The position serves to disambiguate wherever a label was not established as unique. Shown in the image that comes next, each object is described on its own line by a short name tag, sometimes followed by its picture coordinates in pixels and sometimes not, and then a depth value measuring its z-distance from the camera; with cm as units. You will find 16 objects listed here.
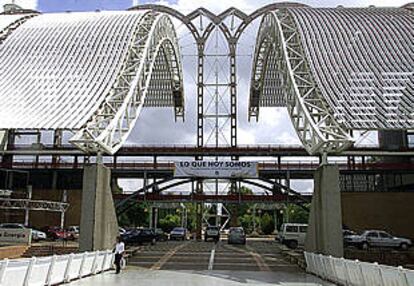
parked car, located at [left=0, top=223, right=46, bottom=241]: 4117
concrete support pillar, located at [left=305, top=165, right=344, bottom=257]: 2258
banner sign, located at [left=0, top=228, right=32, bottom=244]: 3544
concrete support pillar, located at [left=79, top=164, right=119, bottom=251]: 2327
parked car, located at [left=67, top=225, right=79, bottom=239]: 4585
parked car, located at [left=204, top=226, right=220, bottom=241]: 5083
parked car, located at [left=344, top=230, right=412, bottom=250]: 3756
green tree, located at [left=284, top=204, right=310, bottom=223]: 8472
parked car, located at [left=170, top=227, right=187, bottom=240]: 5594
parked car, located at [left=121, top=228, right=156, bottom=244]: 4024
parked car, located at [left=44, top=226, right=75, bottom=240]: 4453
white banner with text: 4738
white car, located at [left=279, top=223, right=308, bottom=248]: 3962
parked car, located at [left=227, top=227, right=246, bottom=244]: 4494
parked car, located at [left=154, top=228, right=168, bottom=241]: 5007
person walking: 2034
